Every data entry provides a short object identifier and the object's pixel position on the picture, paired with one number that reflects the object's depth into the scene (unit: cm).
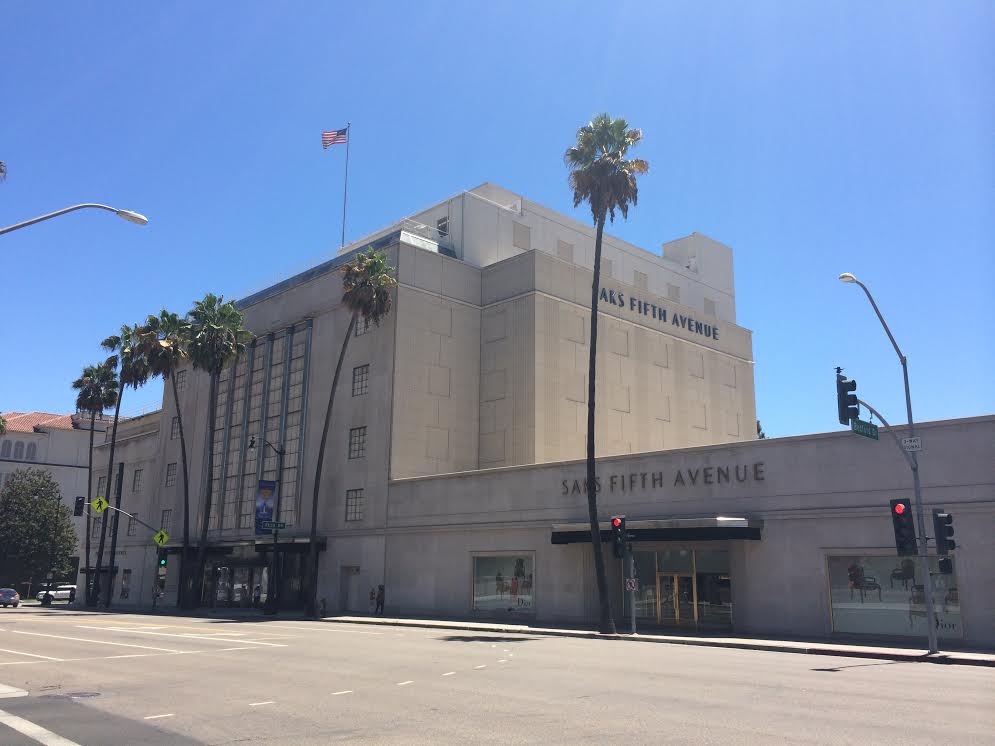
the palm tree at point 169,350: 5300
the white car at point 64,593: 7250
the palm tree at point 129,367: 5874
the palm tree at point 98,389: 6888
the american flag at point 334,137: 5500
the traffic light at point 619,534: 2907
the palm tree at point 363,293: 4266
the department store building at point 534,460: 2766
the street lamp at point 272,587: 4453
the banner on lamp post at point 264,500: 4562
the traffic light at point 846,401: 2230
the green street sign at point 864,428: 2275
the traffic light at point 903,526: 2209
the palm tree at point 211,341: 5088
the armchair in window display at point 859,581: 2709
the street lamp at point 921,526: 2225
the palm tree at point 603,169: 3341
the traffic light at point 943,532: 2159
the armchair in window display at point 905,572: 2628
